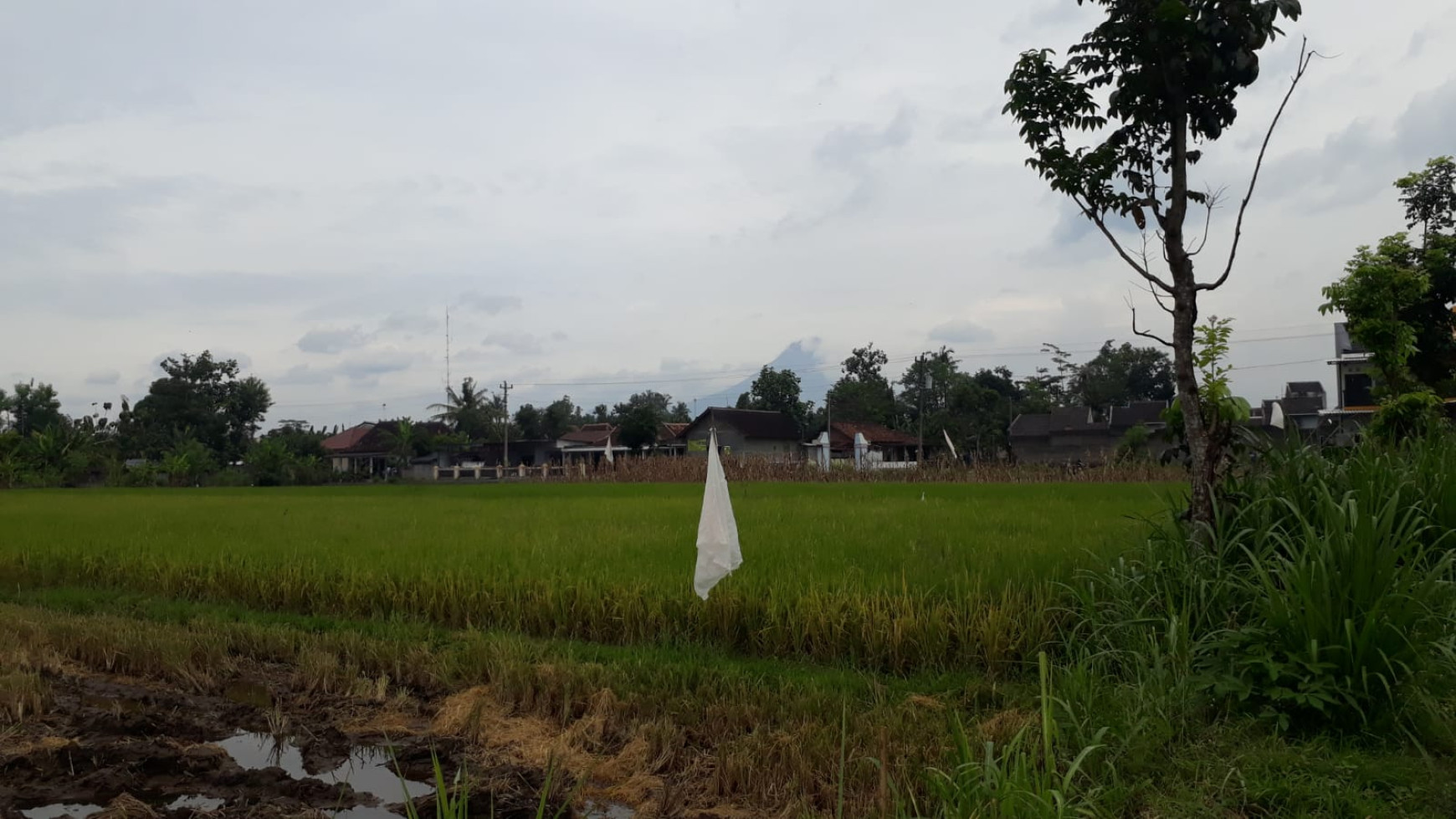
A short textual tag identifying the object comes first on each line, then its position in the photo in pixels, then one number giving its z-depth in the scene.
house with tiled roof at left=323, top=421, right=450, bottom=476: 52.72
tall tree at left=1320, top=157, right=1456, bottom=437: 12.54
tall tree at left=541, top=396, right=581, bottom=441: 57.28
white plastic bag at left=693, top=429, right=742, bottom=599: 6.11
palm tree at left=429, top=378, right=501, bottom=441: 53.78
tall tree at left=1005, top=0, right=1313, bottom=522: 5.19
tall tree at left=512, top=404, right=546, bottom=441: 56.50
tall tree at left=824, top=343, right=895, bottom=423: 52.50
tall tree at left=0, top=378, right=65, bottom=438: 50.28
